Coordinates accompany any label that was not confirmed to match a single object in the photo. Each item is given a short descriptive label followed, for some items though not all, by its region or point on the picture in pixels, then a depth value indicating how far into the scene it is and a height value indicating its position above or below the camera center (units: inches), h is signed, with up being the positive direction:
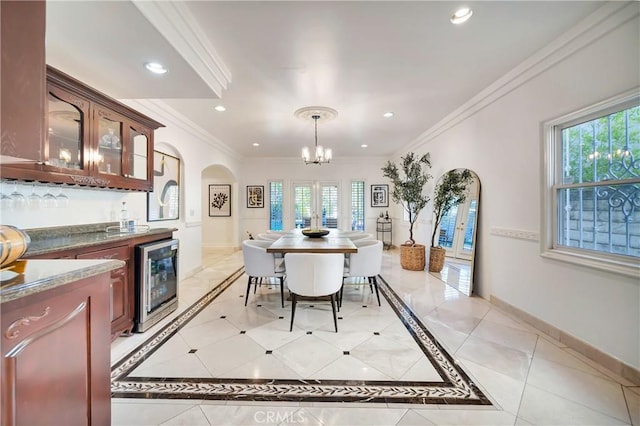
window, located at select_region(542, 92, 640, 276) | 77.1 +8.9
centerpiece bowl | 152.7 -12.5
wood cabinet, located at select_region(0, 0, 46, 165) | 37.5 +20.7
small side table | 304.7 -21.3
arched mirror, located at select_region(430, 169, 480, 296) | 150.1 -17.4
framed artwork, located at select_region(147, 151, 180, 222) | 148.9 +14.7
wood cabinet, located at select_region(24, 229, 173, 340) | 84.9 -24.7
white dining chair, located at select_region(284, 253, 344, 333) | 102.0 -25.4
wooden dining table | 115.1 -16.0
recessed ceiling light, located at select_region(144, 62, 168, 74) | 89.2 +53.4
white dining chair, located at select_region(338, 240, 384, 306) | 124.5 -25.1
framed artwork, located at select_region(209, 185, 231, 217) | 299.0 +15.7
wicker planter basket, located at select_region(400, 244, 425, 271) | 193.5 -35.3
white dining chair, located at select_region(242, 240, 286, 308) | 122.6 -25.2
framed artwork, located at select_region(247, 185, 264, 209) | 309.6 +22.3
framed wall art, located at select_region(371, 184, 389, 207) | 310.5 +21.9
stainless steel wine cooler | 99.4 -30.0
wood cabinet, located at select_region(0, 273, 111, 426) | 33.4 -22.3
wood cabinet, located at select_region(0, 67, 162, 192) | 79.2 +28.0
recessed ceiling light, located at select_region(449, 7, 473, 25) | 76.3 +61.9
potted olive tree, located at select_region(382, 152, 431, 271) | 194.1 +13.9
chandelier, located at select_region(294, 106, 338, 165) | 150.9 +62.2
